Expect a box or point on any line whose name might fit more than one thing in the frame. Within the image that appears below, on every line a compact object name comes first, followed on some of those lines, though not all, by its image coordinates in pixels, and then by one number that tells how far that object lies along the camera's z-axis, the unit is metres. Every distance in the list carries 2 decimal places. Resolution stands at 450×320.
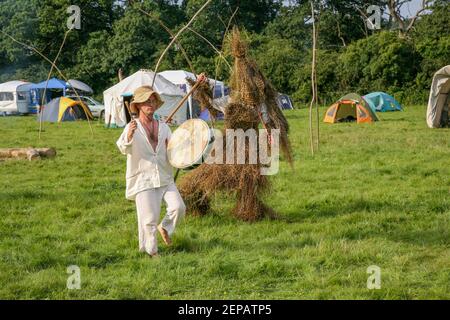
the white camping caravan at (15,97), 34.97
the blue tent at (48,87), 33.03
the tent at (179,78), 25.70
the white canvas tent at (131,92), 21.91
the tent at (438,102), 18.12
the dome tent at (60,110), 26.62
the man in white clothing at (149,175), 5.67
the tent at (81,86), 35.56
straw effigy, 6.69
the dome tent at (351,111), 21.89
